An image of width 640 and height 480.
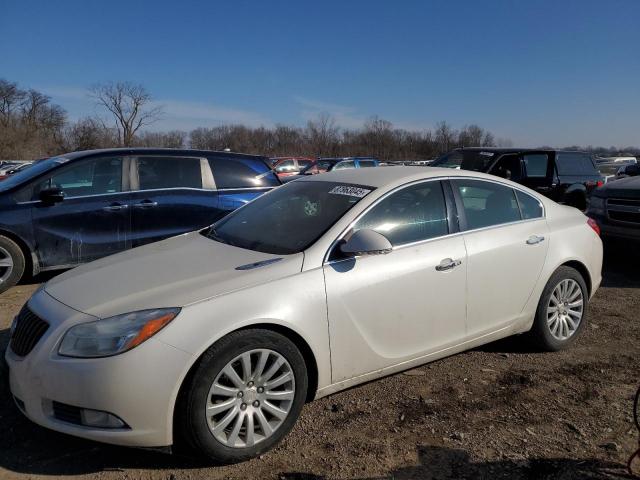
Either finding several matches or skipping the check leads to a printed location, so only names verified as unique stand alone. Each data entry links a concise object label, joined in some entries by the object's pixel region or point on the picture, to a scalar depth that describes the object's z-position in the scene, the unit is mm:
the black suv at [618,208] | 6844
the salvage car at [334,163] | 19359
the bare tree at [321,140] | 70462
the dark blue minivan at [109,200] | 5973
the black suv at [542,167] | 9445
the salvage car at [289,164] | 25852
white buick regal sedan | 2572
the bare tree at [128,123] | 68250
